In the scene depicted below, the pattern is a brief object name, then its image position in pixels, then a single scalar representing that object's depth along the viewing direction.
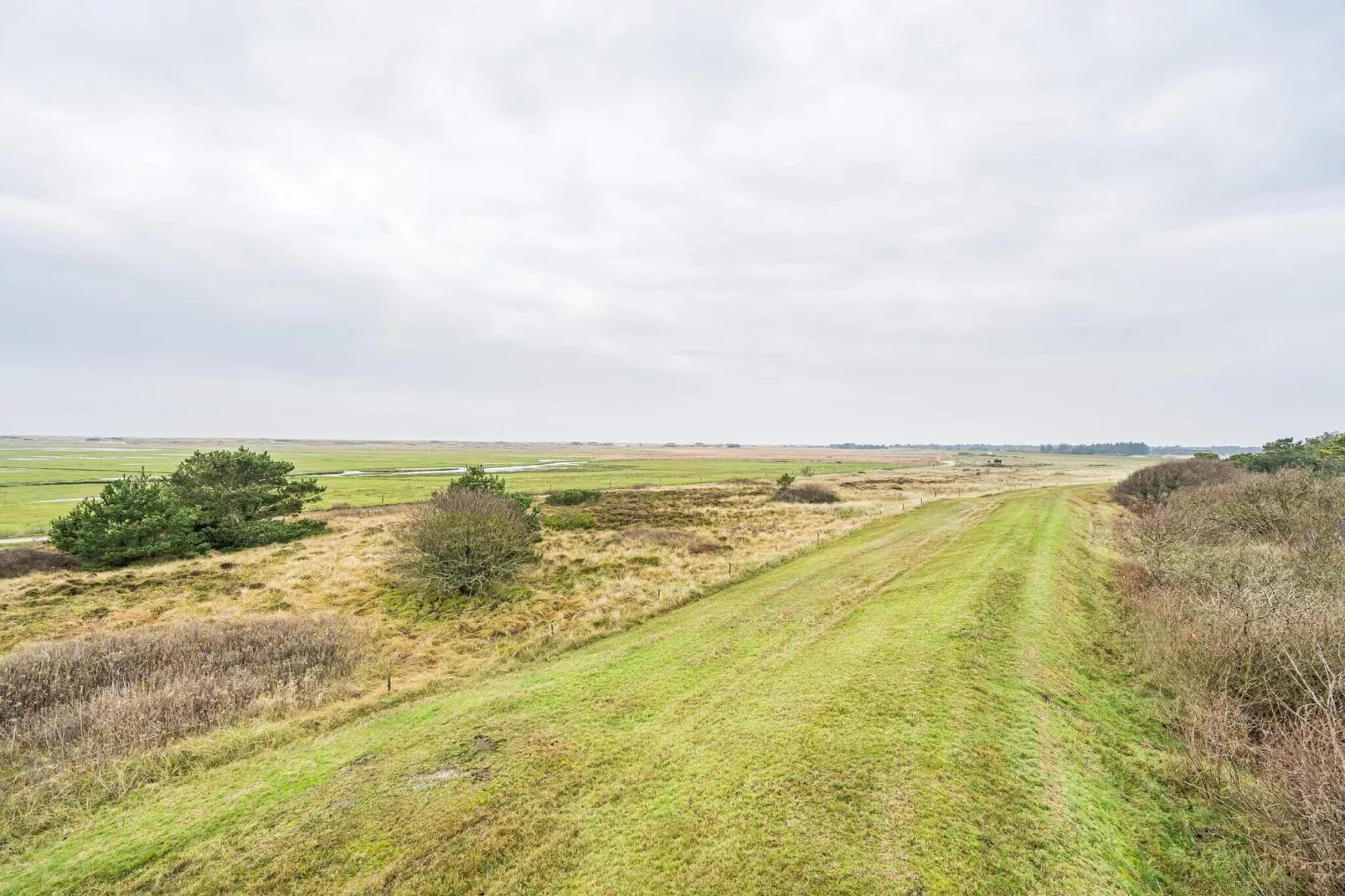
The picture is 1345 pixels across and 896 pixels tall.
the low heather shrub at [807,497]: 60.34
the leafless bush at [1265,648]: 5.35
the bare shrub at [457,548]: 23.06
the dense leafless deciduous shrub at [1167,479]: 41.19
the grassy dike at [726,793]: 5.95
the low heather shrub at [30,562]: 26.81
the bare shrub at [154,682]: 10.18
